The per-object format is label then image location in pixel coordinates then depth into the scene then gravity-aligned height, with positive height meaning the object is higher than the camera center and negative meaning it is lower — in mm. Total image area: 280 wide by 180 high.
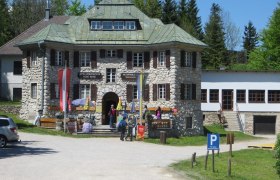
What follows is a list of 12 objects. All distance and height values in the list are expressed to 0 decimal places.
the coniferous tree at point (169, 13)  85625 +12971
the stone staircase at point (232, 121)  56938 -2826
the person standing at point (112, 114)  45756 -1781
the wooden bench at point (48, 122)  44844 -2459
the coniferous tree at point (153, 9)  84438 +13405
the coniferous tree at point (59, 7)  89706 +14511
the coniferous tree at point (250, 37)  103312 +11058
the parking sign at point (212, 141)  23672 -2067
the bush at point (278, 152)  22078 -2348
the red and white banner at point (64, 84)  43281 +714
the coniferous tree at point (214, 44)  85750 +8136
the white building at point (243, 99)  56375 -522
